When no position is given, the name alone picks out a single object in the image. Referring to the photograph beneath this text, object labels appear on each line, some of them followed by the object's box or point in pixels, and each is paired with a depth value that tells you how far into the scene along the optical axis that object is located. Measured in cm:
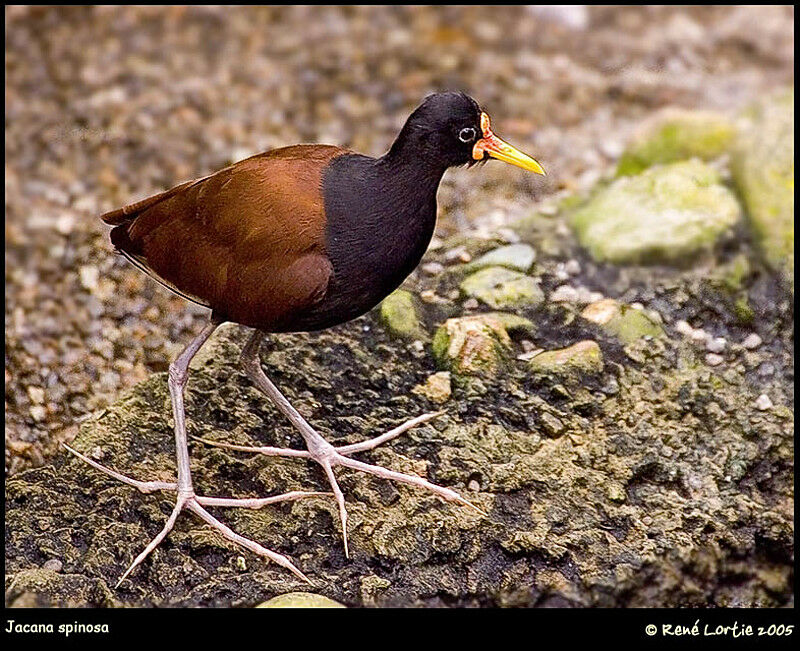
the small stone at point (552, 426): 784
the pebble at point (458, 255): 964
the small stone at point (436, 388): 808
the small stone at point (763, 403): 829
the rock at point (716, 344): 885
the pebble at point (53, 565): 681
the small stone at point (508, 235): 987
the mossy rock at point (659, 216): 959
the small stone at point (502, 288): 905
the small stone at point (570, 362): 820
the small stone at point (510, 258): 946
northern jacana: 692
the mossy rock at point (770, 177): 963
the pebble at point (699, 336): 892
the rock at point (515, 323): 864
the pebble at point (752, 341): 895
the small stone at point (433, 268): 950
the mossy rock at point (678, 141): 1089
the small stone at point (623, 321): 870
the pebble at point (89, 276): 1125
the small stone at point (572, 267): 951
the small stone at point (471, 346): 822
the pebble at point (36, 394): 978
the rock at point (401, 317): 858
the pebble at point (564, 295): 912
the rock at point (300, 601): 644
